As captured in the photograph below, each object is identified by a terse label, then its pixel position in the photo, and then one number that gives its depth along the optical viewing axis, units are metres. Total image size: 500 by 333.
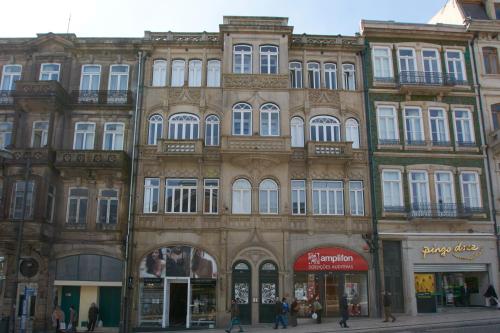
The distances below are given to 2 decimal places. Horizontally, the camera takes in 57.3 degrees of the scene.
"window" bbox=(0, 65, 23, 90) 29.98
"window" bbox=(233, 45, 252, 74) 29.78
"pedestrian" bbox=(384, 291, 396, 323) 24.30
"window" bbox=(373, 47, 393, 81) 30.44
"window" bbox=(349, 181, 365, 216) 28.47
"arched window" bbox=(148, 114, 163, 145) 29.30
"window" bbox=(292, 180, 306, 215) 28.23
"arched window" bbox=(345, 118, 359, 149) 29.55
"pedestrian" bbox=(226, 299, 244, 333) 23.58
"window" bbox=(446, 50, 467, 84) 30.72
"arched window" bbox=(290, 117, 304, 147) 29.33
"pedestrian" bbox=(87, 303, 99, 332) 25.62
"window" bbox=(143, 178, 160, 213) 28.09
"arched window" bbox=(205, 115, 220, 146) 29.17
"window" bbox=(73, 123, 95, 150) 29.27
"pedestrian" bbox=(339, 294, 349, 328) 23.22
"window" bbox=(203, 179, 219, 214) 28.09
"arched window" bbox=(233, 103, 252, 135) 28.92
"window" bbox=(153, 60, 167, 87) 30.23
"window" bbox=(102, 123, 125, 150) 29.27
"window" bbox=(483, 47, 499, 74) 31.18
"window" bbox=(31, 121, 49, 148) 28.61
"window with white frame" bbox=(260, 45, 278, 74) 29.88
